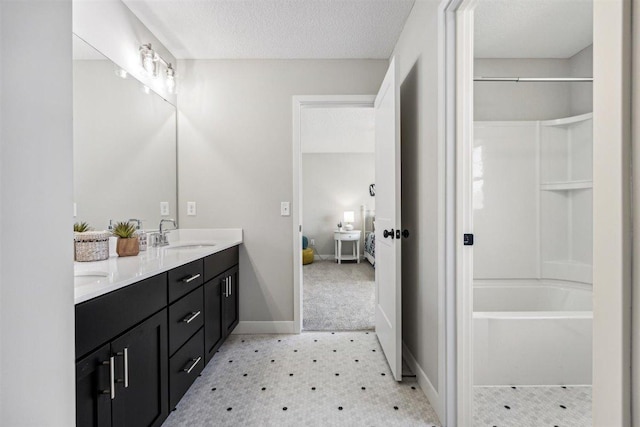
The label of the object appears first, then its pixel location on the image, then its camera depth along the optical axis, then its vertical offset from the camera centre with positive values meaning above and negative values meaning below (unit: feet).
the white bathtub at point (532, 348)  5.56 -2.55
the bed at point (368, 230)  19.57 -1.36
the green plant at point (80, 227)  4.91 -0.26
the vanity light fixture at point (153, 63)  6.77 +3.51
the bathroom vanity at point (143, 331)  2.95 -1.55
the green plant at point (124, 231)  5.33 -0.35
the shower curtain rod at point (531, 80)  6.86 +3.10
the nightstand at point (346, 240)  20.40 -1.95
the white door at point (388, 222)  5.94 -0.23
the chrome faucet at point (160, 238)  7.19 -0.64
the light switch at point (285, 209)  8.46 +0.07
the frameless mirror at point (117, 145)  5.18 +1.38
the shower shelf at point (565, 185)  7.70 +0.69
